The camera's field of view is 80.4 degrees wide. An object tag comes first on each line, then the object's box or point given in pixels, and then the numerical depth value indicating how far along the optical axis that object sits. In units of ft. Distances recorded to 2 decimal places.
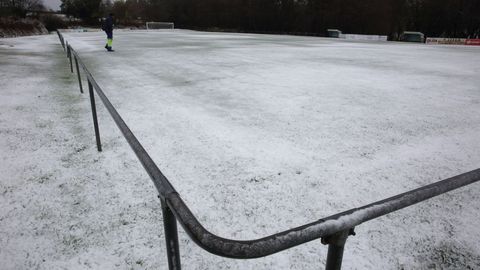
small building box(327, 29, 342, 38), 128.67
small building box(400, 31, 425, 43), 109.85
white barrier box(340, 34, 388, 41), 120.51
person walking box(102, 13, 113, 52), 44.30
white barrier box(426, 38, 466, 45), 98.50
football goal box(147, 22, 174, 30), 186.24
